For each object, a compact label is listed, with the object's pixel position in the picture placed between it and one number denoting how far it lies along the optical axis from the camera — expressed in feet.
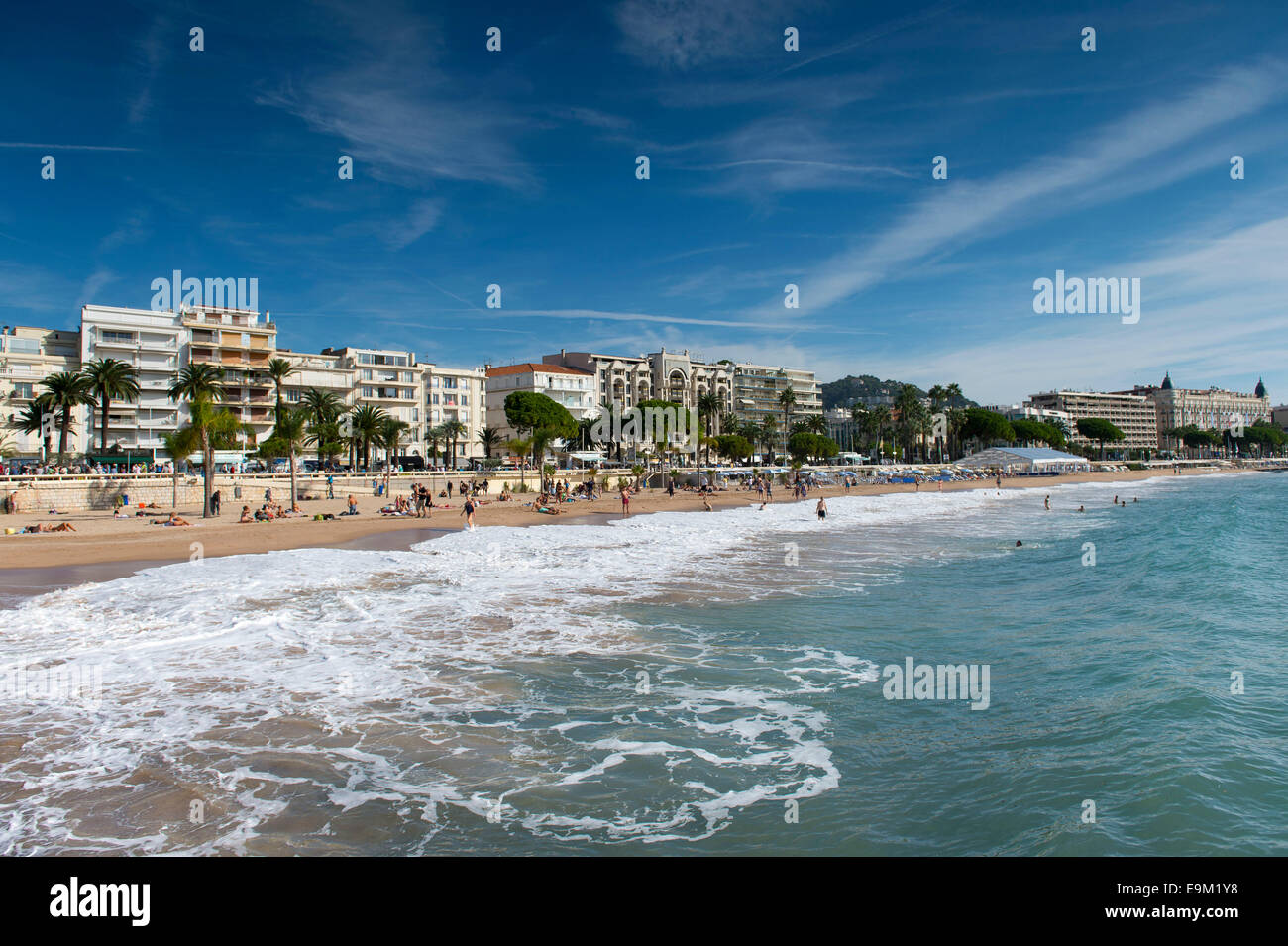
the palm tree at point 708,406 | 404.77
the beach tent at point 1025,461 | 380.37
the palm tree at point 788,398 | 428.97
